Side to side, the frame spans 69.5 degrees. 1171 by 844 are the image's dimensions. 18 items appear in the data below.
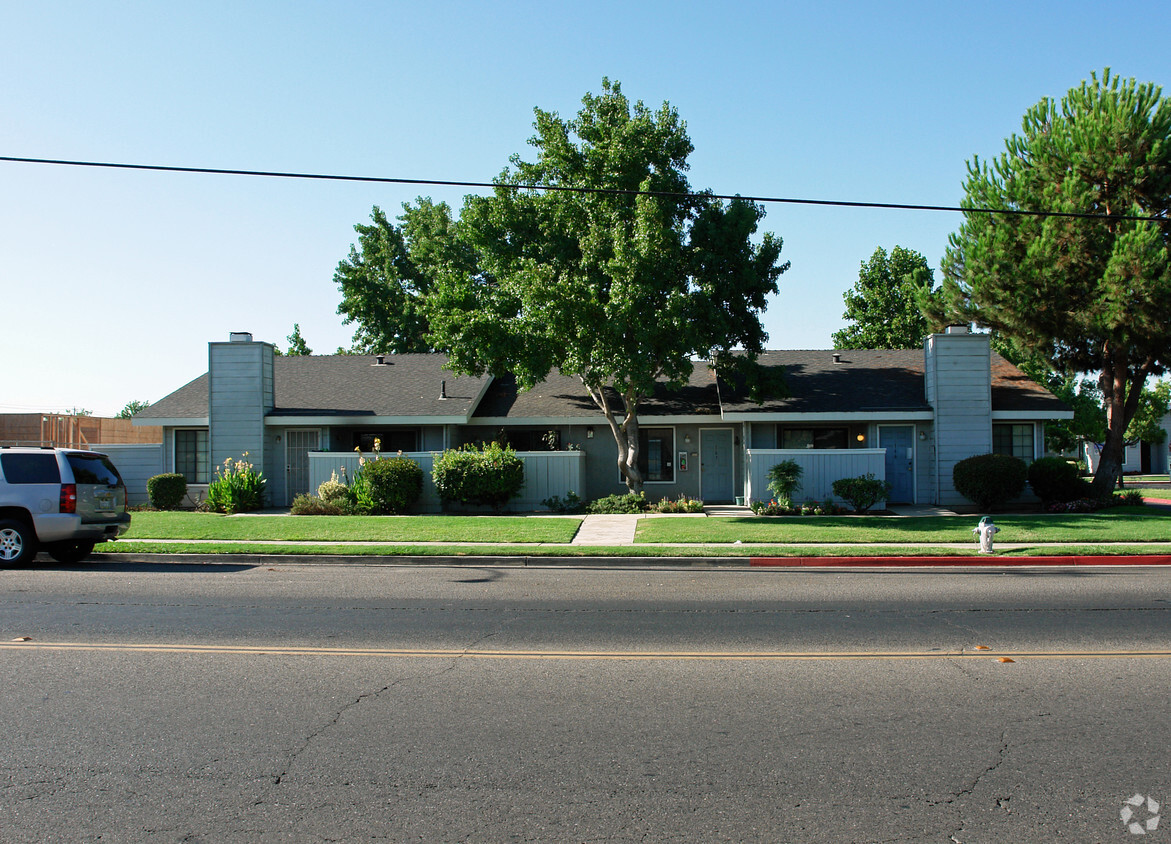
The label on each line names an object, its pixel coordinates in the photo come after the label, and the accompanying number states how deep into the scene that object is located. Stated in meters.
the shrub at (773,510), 20.20
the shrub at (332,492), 21.22
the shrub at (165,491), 22.38
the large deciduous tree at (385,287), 40.28
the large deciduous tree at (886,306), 40.81
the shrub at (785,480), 20.42
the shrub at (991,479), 20.58
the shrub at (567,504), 21.70
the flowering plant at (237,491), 21.59
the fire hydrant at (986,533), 14.30
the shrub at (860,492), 20.33
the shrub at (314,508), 20.78
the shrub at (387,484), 20.81
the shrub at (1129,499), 21.99
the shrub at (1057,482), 21.66
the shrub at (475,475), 21.09
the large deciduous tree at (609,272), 18.66
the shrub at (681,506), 20.84
